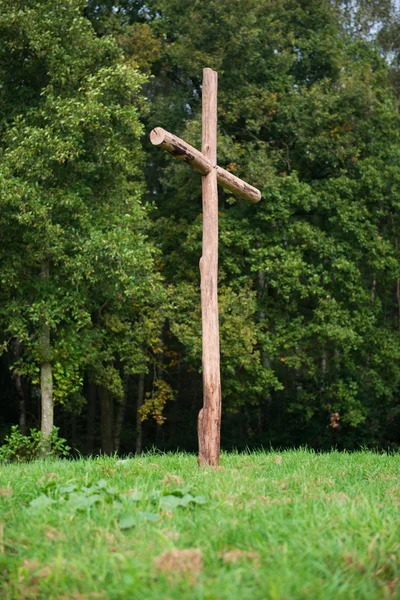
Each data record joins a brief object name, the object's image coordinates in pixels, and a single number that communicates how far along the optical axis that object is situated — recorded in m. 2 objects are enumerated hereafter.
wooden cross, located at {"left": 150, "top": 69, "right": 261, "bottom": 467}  7.95
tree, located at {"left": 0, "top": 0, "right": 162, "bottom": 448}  13.52
